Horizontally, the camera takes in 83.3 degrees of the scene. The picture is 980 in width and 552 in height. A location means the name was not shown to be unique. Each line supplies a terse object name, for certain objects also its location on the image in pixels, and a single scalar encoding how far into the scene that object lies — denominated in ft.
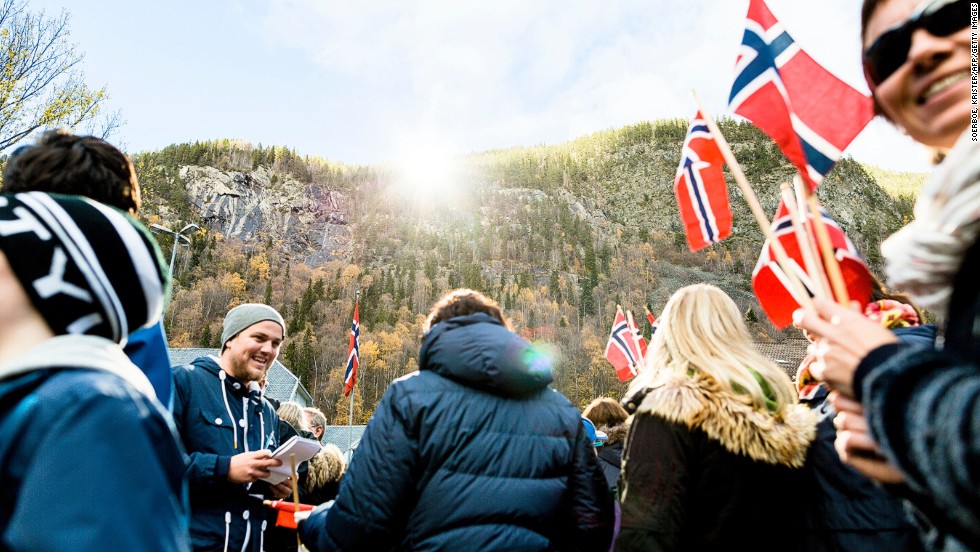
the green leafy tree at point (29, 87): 29.68
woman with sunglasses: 2.28
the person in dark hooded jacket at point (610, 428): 13.84
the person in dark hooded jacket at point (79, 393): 2.77
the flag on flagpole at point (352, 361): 40.88
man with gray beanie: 8.46
